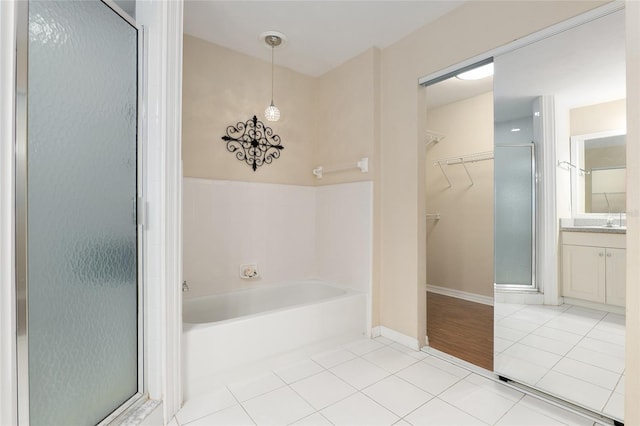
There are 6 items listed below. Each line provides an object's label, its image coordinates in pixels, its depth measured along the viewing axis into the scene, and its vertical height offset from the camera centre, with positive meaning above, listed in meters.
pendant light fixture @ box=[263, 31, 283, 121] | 2.31 +1.41
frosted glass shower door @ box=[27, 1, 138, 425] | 1.01 +0.02
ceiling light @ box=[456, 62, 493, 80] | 2.69 +1.32
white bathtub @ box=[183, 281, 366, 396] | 1.68 -0.75
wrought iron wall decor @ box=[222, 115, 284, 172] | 2.58 +0.66
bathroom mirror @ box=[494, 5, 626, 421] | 1.46 +0.08
